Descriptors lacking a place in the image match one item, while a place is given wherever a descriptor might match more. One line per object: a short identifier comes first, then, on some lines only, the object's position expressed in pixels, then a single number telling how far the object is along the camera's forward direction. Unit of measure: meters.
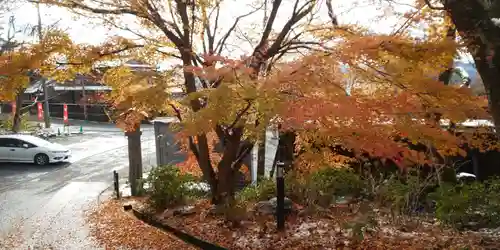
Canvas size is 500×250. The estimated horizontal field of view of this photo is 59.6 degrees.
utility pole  30.12
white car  21.11
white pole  14.08
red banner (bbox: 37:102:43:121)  33.88
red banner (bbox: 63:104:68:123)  32.41
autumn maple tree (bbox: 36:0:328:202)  8.89
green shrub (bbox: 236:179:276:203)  10.53
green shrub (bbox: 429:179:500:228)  7.31
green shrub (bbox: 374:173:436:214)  8.12
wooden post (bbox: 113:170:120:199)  14.16
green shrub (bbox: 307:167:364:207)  9.71
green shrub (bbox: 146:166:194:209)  10.74
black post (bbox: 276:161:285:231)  7.72
